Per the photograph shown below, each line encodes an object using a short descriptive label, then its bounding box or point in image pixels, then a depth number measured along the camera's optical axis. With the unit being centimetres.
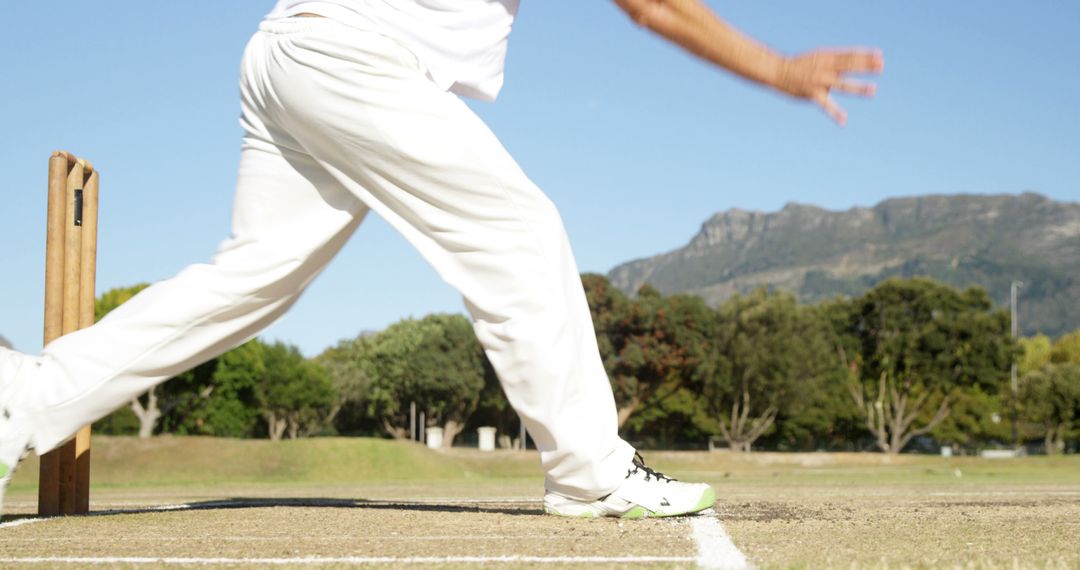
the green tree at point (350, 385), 7919
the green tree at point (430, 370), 6725
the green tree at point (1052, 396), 7856
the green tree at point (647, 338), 6444
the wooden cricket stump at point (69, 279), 534
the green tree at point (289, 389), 7306
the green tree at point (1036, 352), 10584
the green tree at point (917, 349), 6439
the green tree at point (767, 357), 6075
